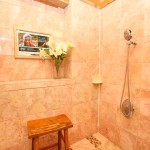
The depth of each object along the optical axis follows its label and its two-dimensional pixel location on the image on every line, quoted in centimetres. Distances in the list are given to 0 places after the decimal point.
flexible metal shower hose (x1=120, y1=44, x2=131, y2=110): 143
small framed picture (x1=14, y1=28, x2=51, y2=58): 142
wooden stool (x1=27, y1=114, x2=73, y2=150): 109
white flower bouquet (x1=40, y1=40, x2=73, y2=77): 148
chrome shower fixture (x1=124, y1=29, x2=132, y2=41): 134
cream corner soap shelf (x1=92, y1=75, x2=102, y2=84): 178
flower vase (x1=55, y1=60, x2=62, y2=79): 160
